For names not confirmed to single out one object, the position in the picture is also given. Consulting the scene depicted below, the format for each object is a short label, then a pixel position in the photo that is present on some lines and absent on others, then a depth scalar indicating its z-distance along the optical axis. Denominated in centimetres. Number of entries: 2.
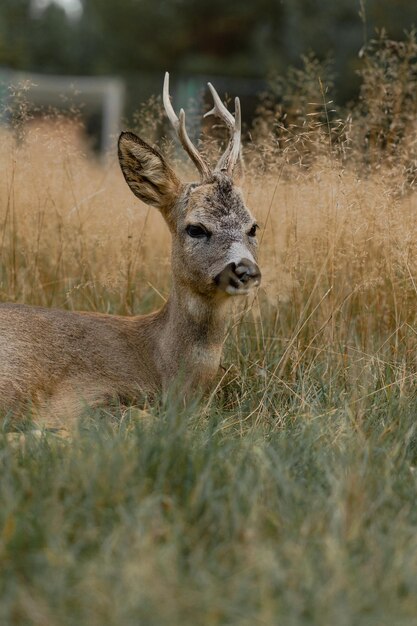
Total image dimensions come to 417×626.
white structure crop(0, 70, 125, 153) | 4688
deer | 993
